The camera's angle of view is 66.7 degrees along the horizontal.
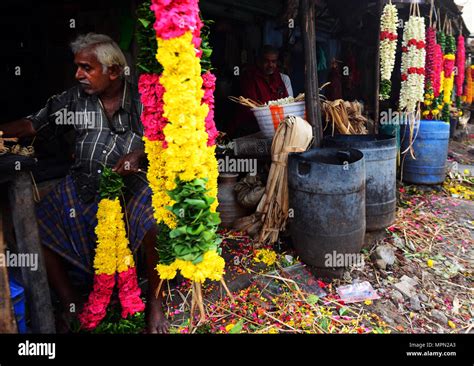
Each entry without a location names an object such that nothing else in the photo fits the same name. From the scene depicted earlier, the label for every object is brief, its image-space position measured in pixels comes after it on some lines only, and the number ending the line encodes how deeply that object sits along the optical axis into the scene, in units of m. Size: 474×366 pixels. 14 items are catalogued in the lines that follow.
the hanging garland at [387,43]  5.06
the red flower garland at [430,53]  6.46
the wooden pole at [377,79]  5.13
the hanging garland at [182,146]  1.87
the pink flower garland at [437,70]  6.57
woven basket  3.96
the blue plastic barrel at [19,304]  2.15
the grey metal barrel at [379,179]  3.79
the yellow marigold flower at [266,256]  3.55
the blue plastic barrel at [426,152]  5.75
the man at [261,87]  5.40
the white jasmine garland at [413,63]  5.42
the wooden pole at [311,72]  3.83
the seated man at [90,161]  2.64
